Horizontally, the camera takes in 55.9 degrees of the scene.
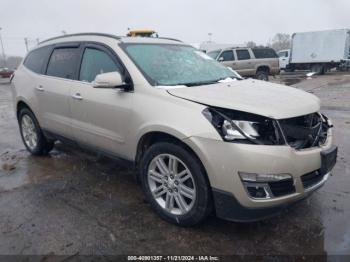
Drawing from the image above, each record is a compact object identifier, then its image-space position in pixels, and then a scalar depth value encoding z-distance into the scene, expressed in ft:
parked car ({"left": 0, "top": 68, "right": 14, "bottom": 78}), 118.73
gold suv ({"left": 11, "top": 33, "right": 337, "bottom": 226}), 8.83
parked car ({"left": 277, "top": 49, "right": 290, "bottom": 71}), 92.81
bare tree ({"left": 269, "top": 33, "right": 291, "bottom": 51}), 332.08
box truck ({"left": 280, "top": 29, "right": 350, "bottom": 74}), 80.33
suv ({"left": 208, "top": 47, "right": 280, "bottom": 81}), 52.95
